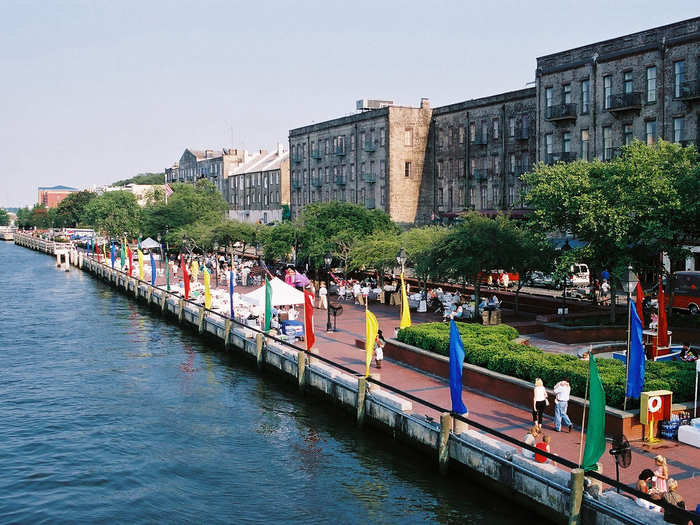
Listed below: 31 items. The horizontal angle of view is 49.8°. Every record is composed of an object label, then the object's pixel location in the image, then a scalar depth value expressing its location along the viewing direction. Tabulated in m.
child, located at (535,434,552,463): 17.00
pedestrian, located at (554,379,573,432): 19.92
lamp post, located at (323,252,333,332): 36.09
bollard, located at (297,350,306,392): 28.72
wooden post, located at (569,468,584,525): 15.23
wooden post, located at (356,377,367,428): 24.08
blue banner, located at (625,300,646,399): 18.97
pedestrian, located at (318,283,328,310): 44.34
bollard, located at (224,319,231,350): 38.00
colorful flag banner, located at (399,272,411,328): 29.81
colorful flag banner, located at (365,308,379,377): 24.25
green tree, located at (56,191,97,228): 194.77
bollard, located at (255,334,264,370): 33.47
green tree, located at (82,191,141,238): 113.44
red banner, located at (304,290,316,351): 28.36
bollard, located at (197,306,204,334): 42.98
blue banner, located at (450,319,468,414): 19.66
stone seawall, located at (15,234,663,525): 15.23
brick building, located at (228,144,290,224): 106.75
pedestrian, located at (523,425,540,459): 17.44
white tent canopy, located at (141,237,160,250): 89.76
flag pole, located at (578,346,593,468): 16.97
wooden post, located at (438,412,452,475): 19.72
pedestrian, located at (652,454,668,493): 14.74
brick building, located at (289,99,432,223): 77.00
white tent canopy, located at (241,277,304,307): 35.94
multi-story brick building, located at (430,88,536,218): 63.53
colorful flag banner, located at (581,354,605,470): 15.44
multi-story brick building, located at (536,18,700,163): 46.62
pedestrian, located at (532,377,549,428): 20.30
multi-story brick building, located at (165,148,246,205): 131.62
